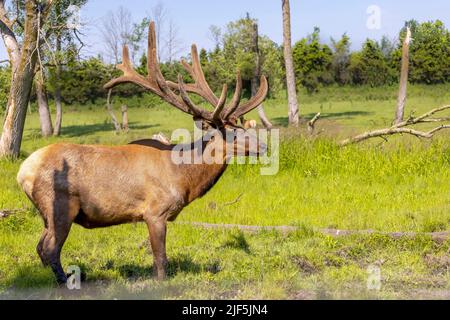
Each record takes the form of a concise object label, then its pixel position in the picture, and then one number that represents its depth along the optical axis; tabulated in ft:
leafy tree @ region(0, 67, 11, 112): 75.00
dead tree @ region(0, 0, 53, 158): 51.19
